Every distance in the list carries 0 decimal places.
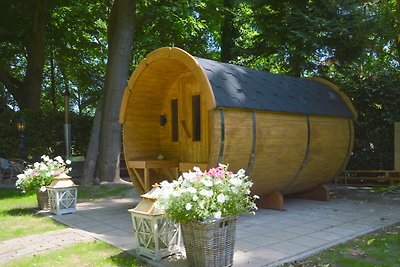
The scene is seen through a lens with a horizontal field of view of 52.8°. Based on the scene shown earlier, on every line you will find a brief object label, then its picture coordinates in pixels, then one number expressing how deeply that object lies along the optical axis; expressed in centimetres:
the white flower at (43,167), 767
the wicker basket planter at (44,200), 771
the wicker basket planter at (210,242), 394
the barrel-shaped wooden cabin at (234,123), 632
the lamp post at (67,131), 1235
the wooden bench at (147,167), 754
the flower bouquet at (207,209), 390
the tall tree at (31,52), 1596
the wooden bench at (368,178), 1011
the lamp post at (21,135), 1306
